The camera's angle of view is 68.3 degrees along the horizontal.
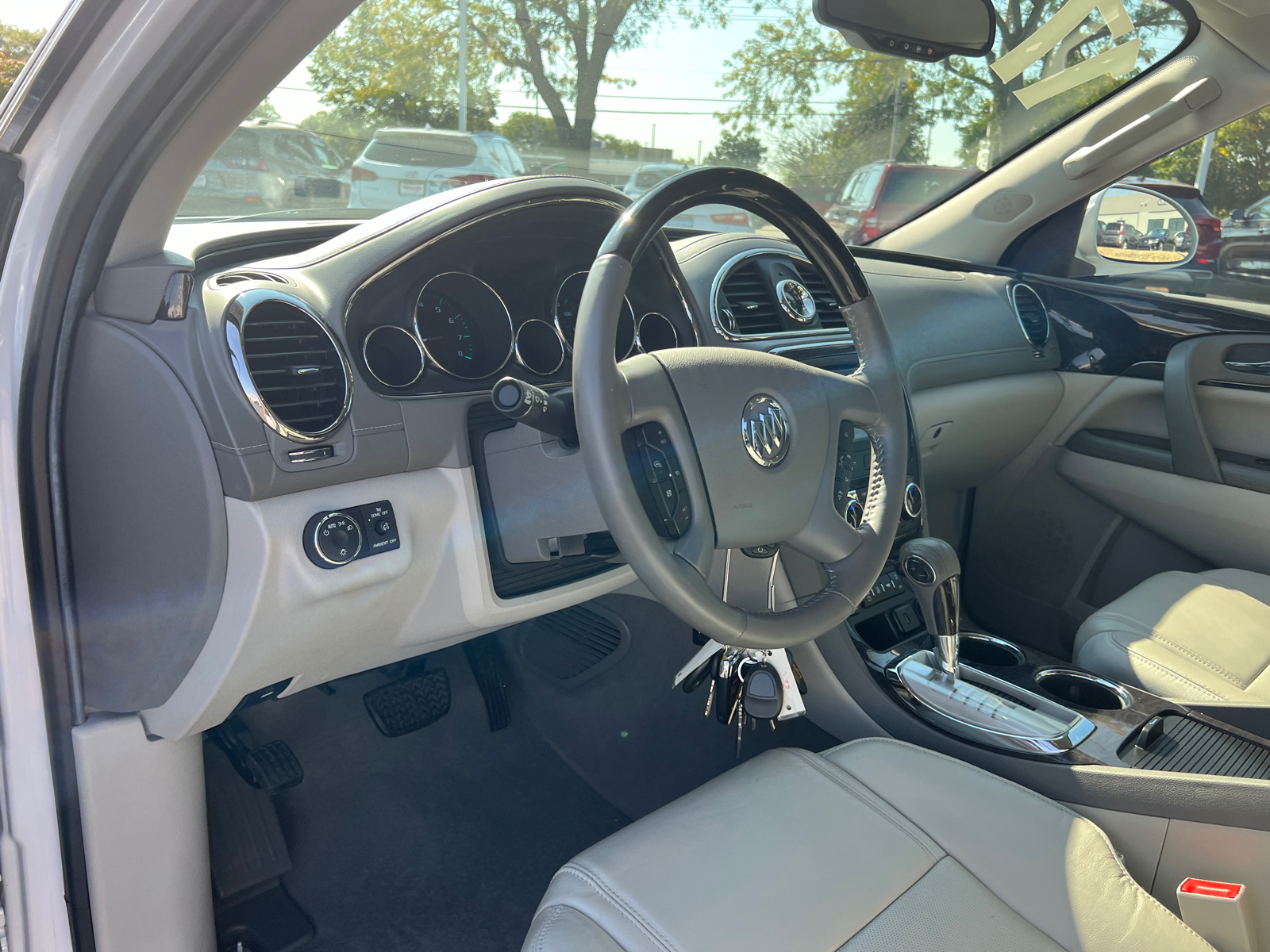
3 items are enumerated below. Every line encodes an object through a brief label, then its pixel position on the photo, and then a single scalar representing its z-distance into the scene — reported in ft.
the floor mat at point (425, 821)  5.95
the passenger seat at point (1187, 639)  5.55
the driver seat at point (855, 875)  3.43
